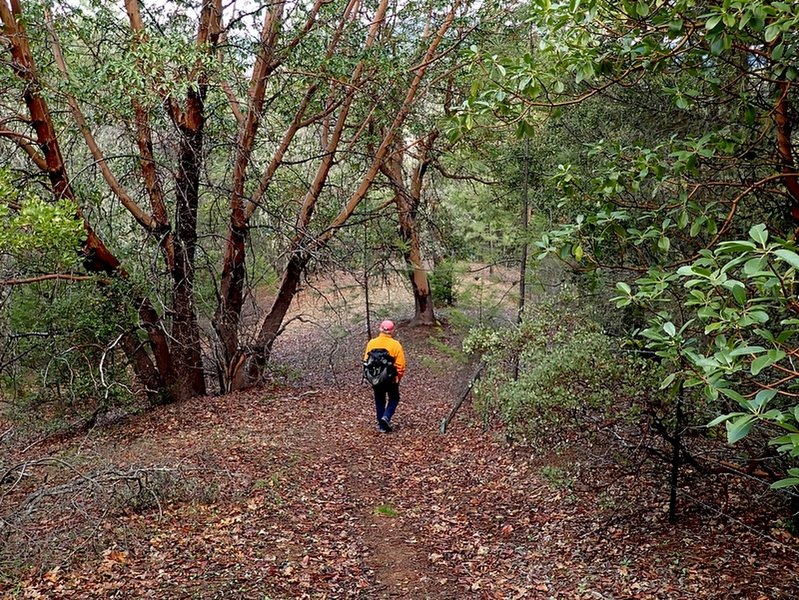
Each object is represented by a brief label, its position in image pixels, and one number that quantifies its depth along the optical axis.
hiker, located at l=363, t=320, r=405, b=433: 10.20
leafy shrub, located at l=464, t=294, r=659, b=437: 6.02
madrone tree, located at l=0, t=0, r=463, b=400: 8.71
